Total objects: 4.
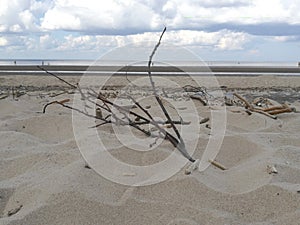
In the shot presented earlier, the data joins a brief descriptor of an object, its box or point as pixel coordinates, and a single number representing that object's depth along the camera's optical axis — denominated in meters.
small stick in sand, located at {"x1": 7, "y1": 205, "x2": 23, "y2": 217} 1.28
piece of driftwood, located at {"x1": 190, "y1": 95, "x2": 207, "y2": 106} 3.11
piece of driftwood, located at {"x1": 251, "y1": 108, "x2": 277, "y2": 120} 2.60
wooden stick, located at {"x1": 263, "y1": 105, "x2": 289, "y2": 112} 2.80
